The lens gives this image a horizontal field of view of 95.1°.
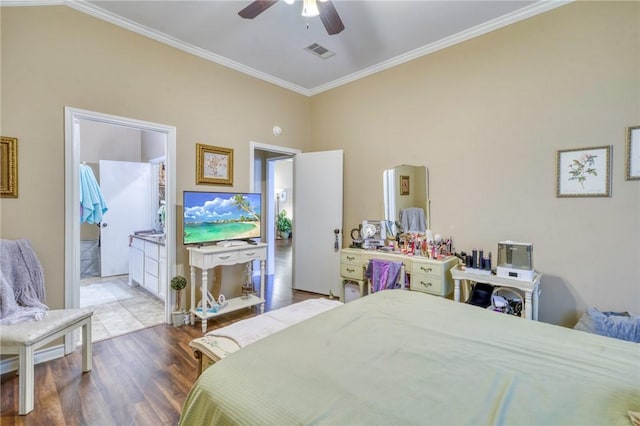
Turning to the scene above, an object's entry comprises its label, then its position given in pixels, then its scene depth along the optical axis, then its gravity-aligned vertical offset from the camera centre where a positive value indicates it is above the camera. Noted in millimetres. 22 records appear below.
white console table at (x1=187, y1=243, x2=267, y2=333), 2967 -577
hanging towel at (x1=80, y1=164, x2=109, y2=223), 4273 +129
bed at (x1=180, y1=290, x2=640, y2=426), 866 -593
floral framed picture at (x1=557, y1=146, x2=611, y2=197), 2318 +305
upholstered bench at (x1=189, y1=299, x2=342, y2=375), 1563 -724
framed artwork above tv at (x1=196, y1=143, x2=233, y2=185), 3324 +502
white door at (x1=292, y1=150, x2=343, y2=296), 4016 -178
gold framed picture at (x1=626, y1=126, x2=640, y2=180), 2182 +425
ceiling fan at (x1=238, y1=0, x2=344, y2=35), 1976 +1382
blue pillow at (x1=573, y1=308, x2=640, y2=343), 1999 -817
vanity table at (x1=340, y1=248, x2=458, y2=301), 2807 -625
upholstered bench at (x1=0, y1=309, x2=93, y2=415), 1774 -841
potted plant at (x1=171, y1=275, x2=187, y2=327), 3030 -967
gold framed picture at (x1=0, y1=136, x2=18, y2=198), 2207 +298
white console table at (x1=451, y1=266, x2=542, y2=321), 2330 -623
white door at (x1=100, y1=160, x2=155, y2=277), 4922 -35
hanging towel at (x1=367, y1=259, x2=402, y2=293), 3027 -687
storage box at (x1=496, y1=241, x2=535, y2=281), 2387 -442
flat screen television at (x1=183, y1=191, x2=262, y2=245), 3057 -101
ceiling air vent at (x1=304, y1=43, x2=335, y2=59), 3219 +1783
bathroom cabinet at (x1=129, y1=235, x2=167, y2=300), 3750 -795
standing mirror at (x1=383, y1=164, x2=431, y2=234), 3352 +128
